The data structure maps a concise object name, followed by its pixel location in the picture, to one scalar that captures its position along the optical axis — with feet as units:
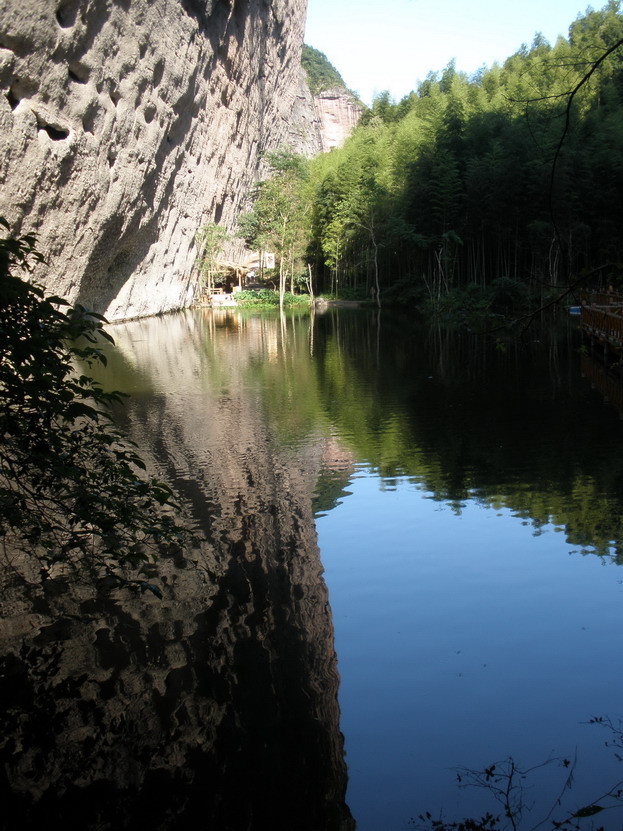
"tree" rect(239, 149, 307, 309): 135.64
